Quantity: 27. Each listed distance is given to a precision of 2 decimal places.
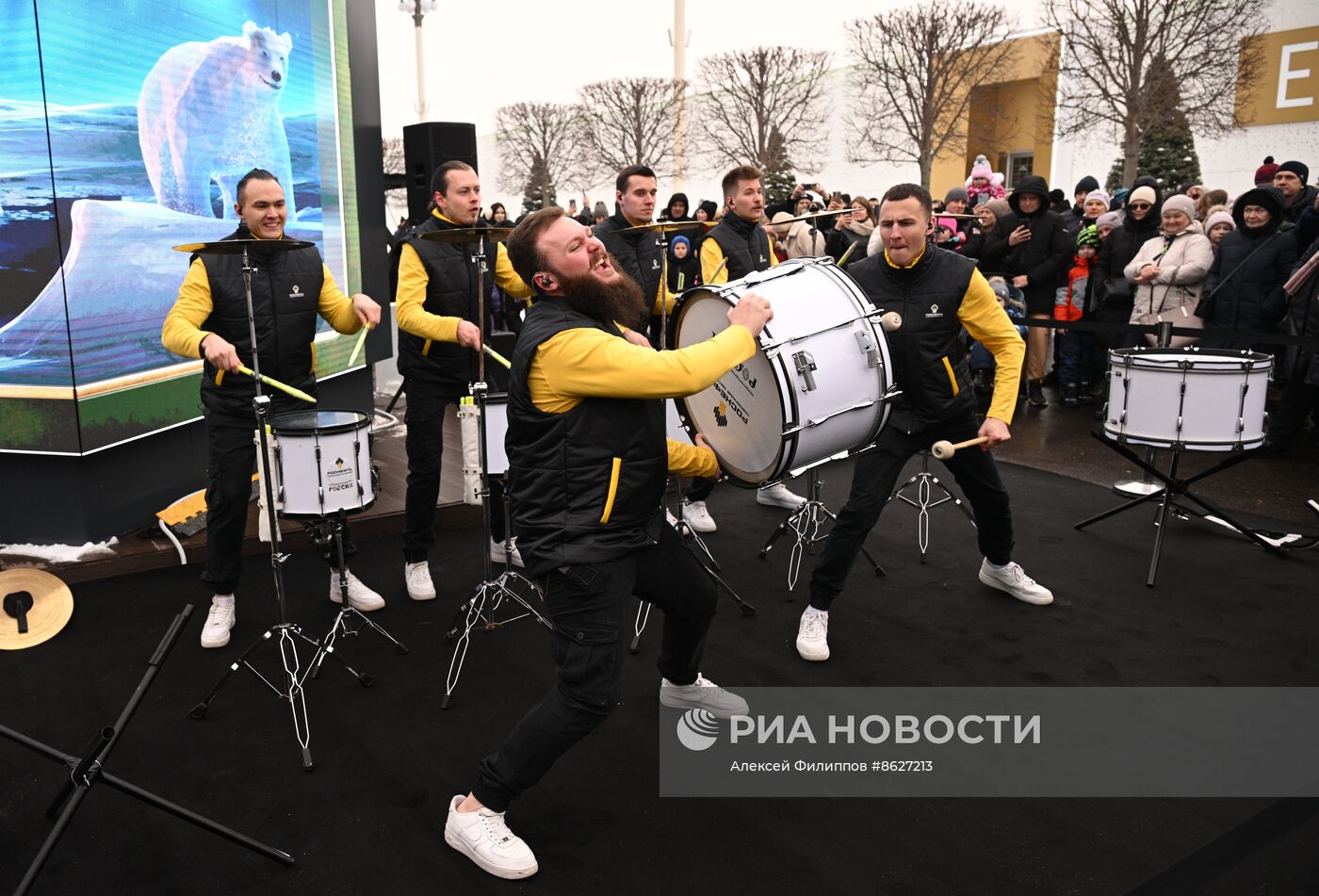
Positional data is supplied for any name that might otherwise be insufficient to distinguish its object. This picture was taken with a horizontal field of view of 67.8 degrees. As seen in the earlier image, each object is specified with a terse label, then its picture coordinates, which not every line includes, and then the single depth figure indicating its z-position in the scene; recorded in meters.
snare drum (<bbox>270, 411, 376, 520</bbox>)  4.06
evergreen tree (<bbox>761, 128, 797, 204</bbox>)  28.13
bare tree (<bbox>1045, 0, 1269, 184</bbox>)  20.00
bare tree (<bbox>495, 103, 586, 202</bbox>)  36.38
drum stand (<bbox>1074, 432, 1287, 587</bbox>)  5.42
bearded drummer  2.84
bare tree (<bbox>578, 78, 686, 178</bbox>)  32.84
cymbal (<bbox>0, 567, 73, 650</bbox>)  2.87
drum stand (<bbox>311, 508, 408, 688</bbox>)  4.25
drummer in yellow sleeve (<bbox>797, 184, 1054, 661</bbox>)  4.40
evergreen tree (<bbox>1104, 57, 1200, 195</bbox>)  21.36
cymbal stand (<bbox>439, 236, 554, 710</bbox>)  4.20
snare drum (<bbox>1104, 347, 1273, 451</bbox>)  4.93
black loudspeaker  8.85
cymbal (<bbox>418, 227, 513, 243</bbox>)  4.04
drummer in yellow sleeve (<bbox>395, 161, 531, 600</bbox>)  4.88
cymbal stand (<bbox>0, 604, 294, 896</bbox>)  2.69
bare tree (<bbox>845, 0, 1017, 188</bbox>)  25.55
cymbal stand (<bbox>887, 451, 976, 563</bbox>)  5.89
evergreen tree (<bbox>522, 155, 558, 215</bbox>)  36.00
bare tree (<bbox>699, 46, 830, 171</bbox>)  30.17
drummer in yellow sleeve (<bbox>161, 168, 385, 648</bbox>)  4.36
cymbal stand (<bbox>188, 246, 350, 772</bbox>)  3.70
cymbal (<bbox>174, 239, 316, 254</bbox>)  3.51
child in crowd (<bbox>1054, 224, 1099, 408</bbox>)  9.52
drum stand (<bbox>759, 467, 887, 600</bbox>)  5.68
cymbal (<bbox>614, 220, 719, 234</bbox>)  4.19
